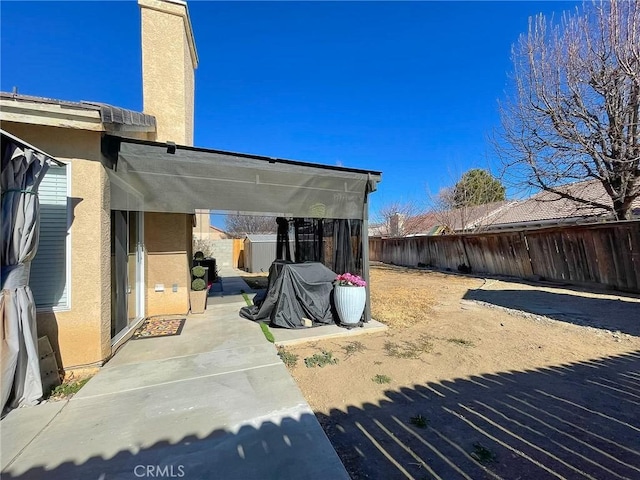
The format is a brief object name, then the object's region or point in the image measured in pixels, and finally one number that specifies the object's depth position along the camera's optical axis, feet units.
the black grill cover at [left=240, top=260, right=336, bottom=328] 16.25
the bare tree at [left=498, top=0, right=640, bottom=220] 24.90
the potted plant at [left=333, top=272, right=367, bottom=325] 15.96
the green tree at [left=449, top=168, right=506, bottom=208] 62.62
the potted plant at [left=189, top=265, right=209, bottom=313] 19.70
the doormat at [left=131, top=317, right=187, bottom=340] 14.90
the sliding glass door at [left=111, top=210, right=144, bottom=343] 12.73
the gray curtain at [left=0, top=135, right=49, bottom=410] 8.07
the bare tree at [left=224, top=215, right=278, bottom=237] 89.48
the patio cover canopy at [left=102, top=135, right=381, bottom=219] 12.36
